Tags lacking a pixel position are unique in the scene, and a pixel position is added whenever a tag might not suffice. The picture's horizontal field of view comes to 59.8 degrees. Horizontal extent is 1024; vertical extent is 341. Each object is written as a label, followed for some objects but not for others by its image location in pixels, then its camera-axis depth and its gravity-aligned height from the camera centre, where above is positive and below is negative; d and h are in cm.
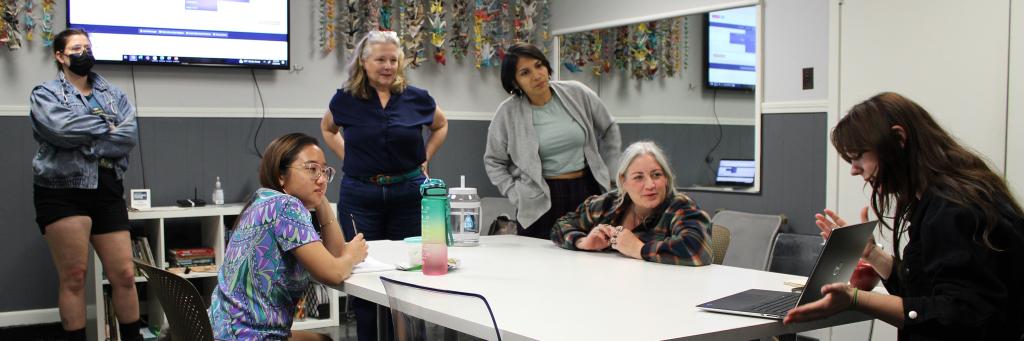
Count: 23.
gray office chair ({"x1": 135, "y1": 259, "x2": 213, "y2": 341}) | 191 -38
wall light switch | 438 +25
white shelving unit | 418 -58
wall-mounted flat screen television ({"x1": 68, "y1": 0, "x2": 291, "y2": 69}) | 458 +54
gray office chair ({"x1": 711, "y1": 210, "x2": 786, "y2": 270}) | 436 -54
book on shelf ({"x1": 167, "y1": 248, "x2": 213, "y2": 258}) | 453 -62
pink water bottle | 241 -28
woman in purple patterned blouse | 220 -34
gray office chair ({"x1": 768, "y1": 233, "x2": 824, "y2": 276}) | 414 -59
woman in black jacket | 170 -20
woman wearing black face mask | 364 -18
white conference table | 170 -39
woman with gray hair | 256 -28
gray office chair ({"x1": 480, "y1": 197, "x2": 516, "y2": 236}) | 530 -47
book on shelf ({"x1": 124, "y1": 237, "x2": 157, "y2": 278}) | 438 -58
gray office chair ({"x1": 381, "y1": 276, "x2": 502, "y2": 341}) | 149 -31
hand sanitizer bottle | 482 -35
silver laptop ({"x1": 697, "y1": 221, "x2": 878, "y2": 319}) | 177 -31
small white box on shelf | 452 -35
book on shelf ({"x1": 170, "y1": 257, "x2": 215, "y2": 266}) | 452 -67
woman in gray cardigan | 341 -5
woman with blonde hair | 339 -6
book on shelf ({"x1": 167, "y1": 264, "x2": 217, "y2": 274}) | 445 -70
